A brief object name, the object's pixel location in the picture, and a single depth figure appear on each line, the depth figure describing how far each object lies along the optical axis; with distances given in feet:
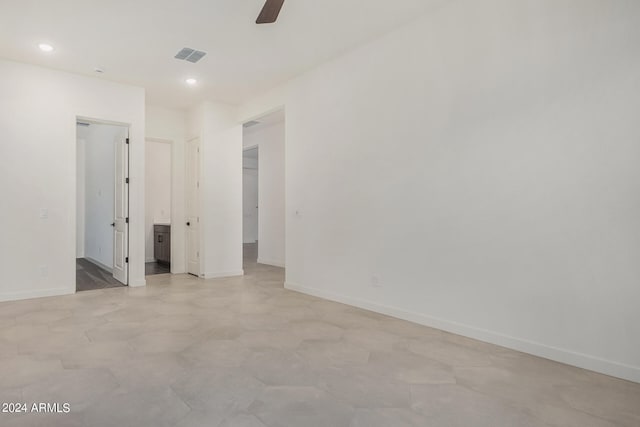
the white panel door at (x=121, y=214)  18.43
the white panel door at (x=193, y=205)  21.39
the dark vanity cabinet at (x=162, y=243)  24.64
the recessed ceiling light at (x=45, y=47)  13.74
